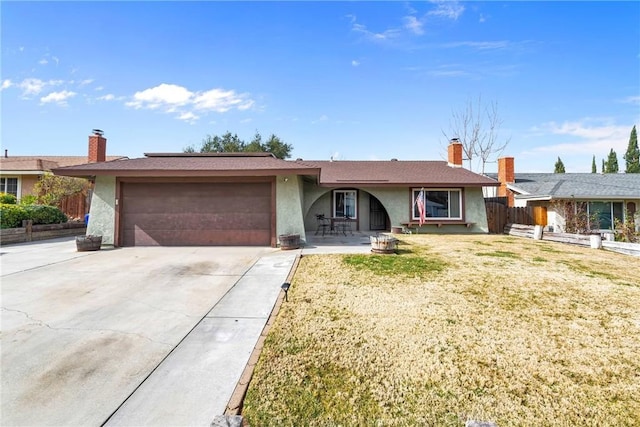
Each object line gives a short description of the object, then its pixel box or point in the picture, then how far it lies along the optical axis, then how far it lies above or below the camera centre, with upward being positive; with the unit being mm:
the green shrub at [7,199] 14588 +1235
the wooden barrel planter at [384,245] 8875 -737
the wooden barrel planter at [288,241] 9664 -655
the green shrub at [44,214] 12383 +379
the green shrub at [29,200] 16000 +1297
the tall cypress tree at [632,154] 35656 +8234
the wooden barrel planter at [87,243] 9531 -686
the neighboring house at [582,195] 14375 +1300
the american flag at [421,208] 13633 +612
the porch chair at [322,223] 14380 -85
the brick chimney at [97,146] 14016 +3729
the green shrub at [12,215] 11516 +317
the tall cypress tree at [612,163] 37312 +7430
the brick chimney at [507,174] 17797 +2887
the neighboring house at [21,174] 18172 +3105
